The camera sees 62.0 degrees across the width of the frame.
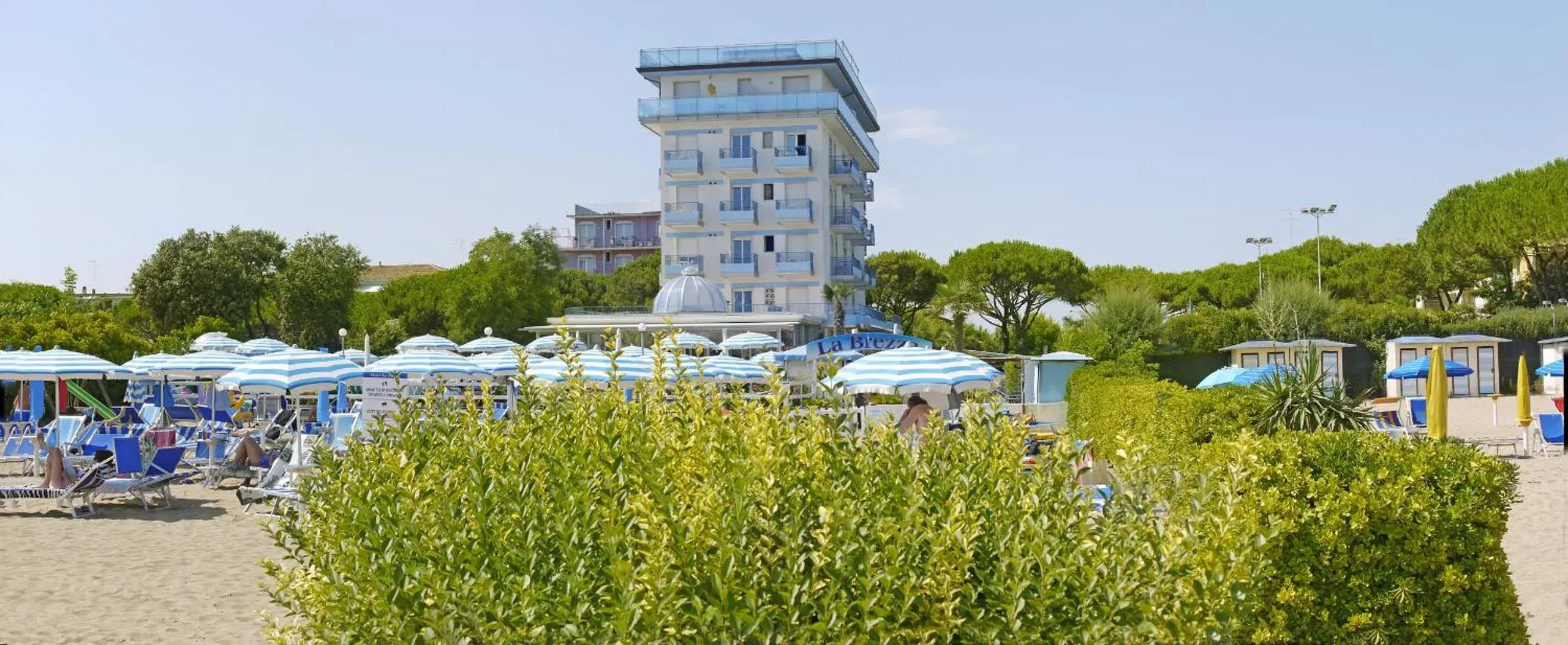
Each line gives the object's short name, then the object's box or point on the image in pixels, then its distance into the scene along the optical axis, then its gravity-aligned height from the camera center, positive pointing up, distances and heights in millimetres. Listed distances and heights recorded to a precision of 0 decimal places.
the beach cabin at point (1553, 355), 35809 -486
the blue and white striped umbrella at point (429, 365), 20109 -263
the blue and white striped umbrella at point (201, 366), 24375 -289
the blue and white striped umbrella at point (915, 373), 15258 -347
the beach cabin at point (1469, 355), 41719 -524
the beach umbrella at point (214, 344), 34969 +172
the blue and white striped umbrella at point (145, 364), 25219 -263
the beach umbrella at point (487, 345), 34562 +60
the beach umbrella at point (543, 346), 34031 +31
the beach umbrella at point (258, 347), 30619 +72
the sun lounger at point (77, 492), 14094 -1532
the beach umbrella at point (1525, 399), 19359 -920
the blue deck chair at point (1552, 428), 19250 -1333
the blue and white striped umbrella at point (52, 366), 17750 -206
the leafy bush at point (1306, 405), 13422 -669
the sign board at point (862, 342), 20406 +27
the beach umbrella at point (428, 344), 34156 +125
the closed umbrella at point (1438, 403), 15523 -766
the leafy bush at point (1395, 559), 5727 -973
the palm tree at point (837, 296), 55500 +2171
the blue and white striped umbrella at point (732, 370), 19484 -374
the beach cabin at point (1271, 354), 38844 -425
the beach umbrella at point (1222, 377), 22611 -653
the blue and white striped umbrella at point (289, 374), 17234 -332
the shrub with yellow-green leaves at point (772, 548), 3273 -555
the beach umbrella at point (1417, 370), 28750 -686
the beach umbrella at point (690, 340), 33094 +155
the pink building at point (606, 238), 108312 +9085
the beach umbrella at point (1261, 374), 14148 -428
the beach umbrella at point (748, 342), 35469 +102
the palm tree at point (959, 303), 56062 +1811
